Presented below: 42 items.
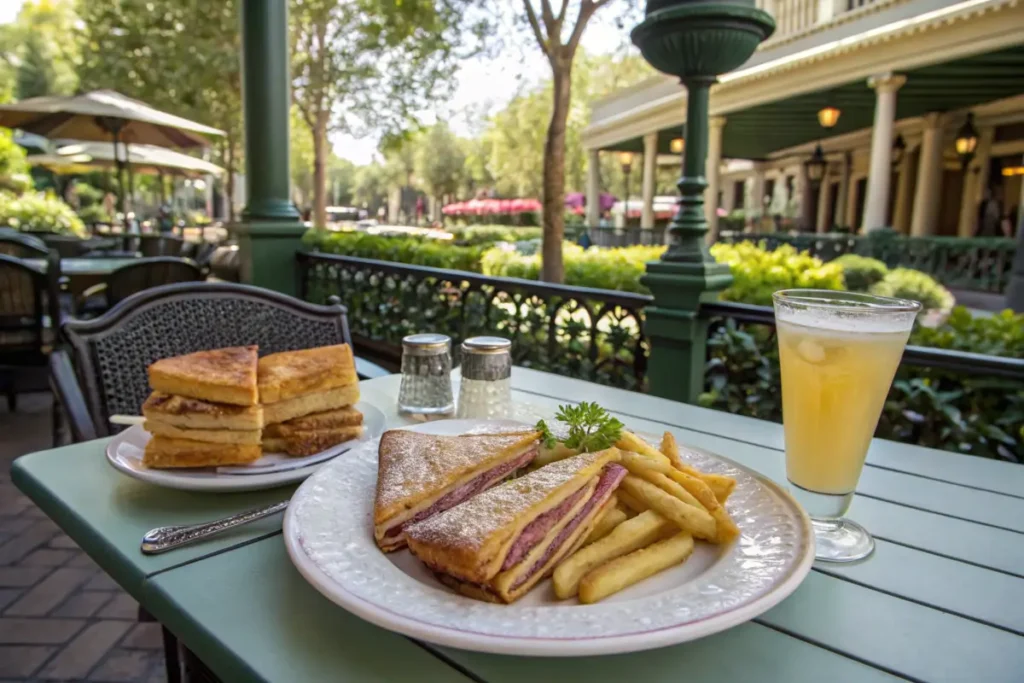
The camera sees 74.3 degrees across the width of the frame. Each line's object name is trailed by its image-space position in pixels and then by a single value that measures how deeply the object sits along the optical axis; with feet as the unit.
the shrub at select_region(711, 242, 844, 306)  17.63
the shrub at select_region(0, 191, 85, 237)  38.68
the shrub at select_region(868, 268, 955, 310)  28.02
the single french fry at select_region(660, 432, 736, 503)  3.11
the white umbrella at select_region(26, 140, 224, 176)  42.88
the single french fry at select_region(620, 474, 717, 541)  2.83
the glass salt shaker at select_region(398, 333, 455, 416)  4.82
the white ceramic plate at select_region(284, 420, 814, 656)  2.14
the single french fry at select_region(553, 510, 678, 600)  2.47
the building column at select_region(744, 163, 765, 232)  85.05
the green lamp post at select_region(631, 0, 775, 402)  8.84
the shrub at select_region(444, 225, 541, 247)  68.17
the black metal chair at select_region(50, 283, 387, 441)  5.80
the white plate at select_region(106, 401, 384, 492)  3.41
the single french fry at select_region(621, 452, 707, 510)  2.94
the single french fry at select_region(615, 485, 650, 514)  2.97
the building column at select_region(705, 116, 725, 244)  50.62
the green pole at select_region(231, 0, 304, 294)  14.51
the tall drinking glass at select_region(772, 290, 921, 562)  3.01
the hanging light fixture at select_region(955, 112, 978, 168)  37.60
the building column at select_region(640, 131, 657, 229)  59.41
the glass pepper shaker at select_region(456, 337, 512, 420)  4.61
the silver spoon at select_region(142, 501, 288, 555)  2.98
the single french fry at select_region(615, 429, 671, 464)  3.14
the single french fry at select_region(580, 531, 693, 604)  2.43
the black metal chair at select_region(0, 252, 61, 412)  12.89
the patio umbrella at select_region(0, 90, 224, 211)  24.11
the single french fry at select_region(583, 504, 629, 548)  2.80
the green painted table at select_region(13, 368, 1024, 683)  2.37
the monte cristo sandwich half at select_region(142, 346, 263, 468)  3.62
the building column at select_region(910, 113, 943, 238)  48.01
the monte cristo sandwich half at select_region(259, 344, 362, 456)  3.92
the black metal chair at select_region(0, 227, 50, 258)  18.39
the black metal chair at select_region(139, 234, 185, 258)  30.07
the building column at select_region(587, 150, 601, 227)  69.43
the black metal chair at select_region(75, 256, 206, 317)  15.79
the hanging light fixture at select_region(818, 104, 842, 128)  41.42
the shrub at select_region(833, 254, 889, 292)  31.35
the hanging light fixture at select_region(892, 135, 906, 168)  47.39
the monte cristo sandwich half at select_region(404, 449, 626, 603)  2.32
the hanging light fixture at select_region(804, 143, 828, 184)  46.05
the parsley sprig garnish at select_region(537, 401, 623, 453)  3.20
